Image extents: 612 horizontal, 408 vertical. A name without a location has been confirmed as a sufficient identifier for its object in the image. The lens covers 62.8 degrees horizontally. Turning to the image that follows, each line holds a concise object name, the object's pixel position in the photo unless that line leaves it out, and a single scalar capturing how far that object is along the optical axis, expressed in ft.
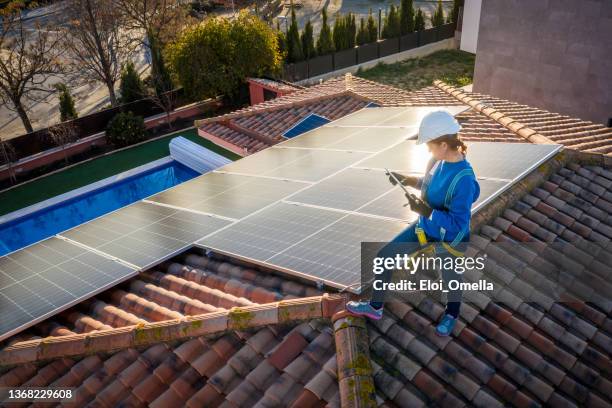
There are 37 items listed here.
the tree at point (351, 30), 133.59
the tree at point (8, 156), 82.94
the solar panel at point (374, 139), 37.32
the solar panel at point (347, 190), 27.71
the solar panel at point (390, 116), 43.65
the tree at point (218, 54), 103.45
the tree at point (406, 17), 144.15
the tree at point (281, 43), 123.65
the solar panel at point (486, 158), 29.22
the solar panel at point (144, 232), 28.32
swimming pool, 68.90
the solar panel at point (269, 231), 25.50
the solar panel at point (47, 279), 24.70
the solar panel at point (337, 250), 21.97
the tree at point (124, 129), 94.68
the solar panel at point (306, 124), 60.90
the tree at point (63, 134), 88.02
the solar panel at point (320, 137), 41.98
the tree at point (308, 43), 125.45
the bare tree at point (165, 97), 103.76
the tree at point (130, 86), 106.52
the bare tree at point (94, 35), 104.06
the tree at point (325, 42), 128.47
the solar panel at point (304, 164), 34.32
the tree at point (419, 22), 147.18
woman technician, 18.42
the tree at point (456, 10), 151.64
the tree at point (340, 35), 132.05
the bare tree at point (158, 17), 116.57
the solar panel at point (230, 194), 31.24
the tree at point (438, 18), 149.73
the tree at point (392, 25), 141.79
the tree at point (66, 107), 99.56
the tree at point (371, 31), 138.00
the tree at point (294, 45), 124.16
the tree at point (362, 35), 136.98
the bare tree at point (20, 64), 91.81
